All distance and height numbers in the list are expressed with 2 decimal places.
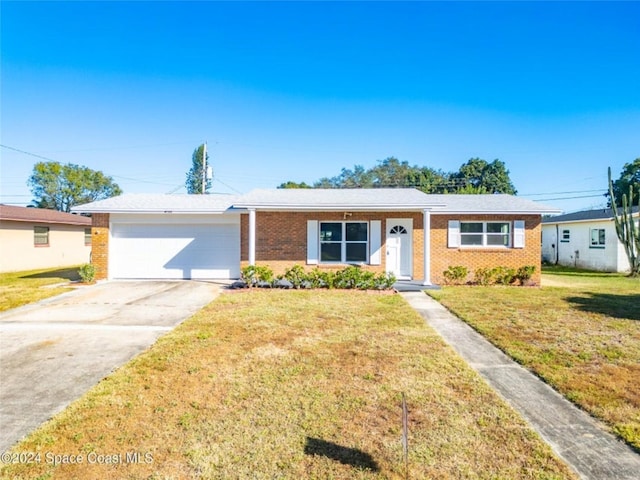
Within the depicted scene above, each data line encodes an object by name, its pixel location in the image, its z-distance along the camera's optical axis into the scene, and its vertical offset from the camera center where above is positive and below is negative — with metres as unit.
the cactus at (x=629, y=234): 16.75 +0.67
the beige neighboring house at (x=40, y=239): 17.16 +0.41
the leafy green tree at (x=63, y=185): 45.47 +8.32
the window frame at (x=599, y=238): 19.16 +0.54
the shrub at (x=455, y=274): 13.35 -1.03
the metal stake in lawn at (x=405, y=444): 2.70 -1.54
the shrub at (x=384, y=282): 11.84 -1.18
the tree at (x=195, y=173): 46.75 +10.11
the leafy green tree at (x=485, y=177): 43.03 +8.96
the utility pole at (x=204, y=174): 24.21 +5.14
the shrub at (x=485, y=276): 13.38 -1.10
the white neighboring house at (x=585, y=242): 18.39 +0.34
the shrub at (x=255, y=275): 12.20 -0.99
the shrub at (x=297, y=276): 12.18 -1.02
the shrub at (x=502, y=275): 13.37 -1.05
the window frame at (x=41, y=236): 18.64 +0.56
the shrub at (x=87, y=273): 12.93 -0.99
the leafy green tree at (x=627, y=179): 34.28 +6.88
